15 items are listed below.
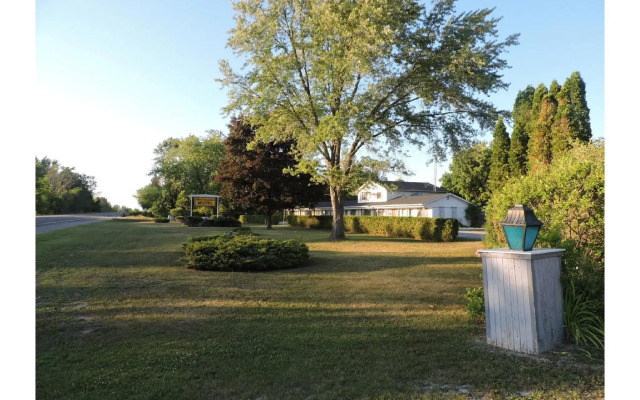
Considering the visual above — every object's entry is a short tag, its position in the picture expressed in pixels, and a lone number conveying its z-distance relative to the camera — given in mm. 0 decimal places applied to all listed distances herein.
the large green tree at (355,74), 13484
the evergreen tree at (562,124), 19906
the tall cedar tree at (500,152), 29828
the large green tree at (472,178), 39031
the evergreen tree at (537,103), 23188
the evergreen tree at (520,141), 27234
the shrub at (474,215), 33719
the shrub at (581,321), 3682
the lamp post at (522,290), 3490
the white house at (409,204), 31609
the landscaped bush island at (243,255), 8320
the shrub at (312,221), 27795
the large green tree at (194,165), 44100
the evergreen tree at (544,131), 22328
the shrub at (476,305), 4562
